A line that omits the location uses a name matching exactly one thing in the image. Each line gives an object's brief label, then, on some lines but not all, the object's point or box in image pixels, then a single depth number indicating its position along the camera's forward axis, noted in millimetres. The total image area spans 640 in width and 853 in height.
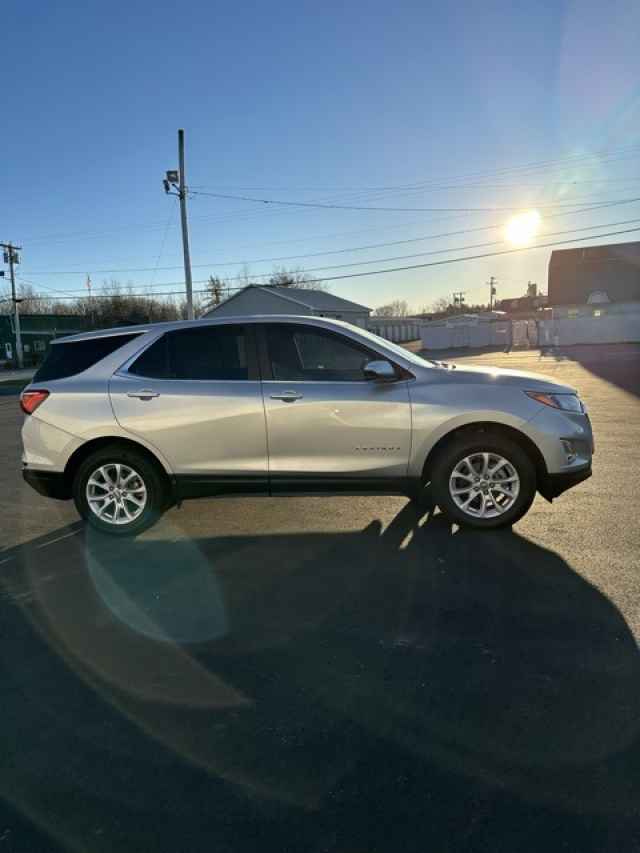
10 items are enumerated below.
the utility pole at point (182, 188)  24266
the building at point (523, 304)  64931
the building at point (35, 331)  53156
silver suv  4625
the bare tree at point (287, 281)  78688
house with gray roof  37500
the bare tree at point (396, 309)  133375
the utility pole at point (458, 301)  127450
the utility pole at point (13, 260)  47094
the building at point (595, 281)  46188
